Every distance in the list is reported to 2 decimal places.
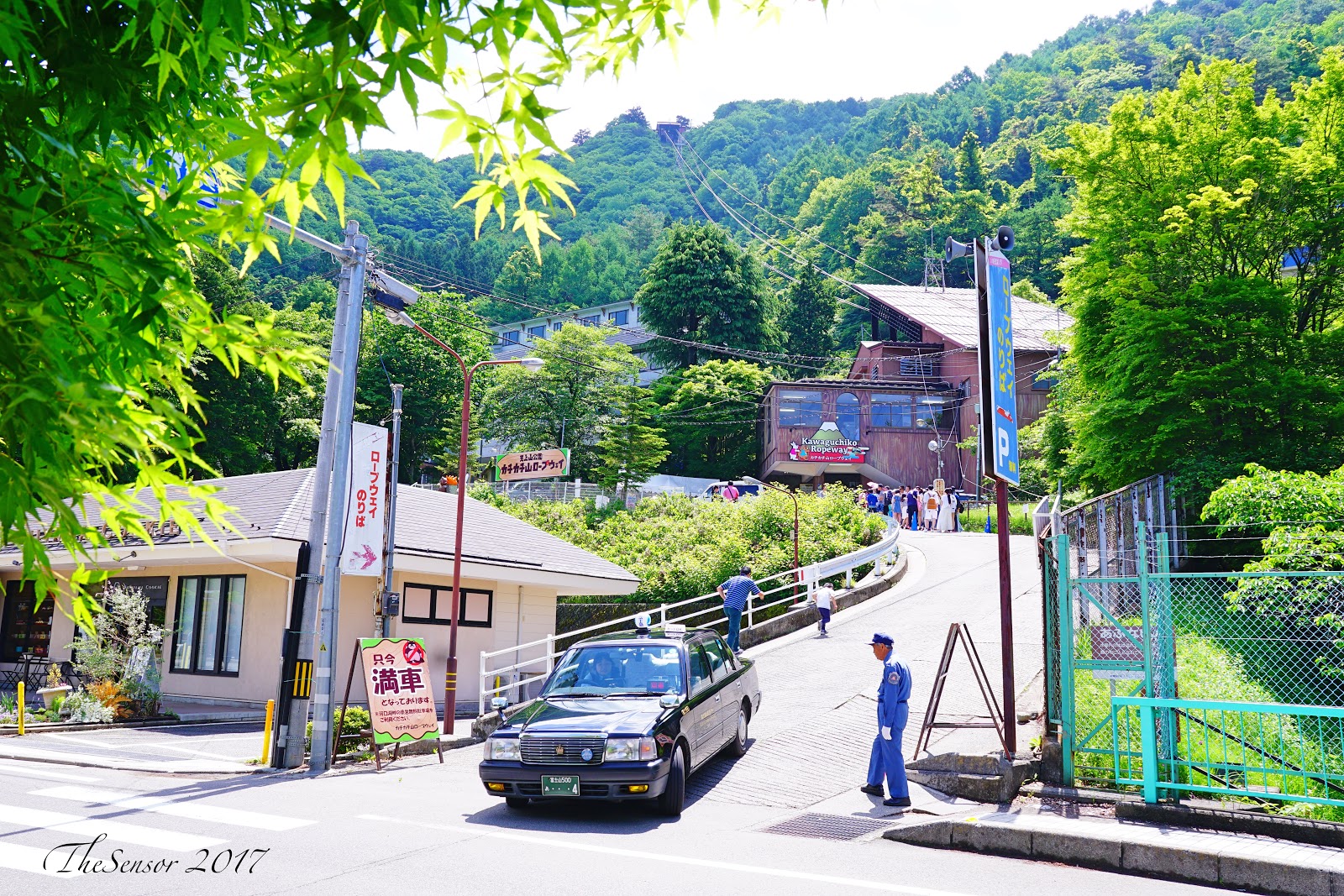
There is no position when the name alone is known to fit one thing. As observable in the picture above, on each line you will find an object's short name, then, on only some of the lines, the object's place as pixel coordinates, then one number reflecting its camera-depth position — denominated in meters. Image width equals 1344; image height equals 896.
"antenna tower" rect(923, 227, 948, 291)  73.95
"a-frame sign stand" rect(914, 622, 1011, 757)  10.74
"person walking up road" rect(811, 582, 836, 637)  22.64
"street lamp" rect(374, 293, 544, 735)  16.08
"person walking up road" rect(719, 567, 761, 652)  19.14
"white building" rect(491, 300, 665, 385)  81.69
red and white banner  15.08
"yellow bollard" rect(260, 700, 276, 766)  13.51
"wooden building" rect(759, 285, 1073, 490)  53.53
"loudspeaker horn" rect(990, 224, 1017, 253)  11.38
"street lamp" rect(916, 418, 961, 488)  51.09
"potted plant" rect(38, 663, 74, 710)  18.16
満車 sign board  13.41
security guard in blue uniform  9.78
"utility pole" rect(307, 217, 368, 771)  13.65
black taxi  9.34
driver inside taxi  11.02
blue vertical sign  11.18
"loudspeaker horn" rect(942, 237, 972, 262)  10.94
